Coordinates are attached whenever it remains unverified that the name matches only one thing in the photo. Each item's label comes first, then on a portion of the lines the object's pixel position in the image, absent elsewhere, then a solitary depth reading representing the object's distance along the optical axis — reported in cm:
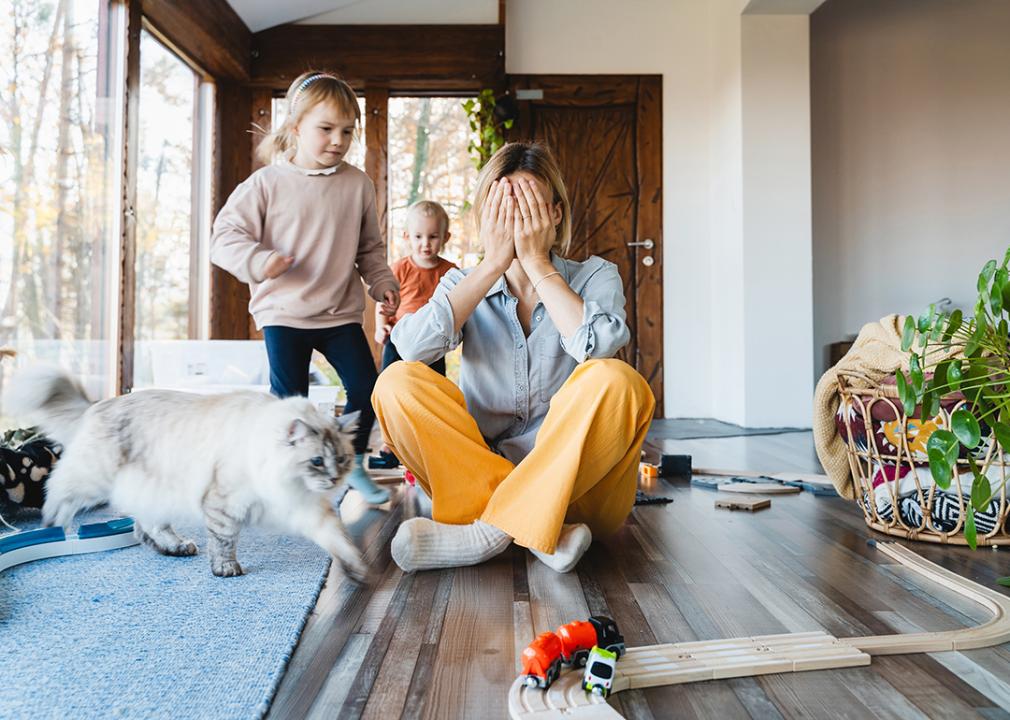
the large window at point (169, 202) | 366
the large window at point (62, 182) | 257
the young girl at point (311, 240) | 215
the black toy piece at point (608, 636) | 94
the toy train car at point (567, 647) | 88
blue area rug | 87
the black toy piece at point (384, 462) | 280
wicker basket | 152
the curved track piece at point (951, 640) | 102
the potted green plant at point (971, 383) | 122
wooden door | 480
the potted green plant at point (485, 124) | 471
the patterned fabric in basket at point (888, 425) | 155
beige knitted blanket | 169
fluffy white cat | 129
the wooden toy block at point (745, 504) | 201
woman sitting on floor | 134
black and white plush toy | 185
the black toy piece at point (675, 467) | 259
